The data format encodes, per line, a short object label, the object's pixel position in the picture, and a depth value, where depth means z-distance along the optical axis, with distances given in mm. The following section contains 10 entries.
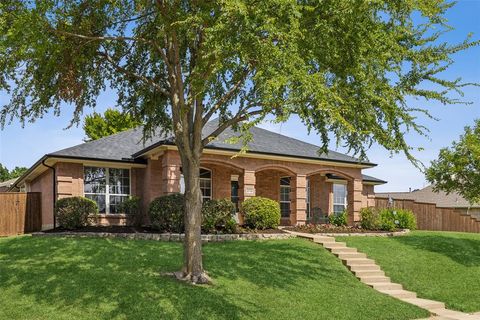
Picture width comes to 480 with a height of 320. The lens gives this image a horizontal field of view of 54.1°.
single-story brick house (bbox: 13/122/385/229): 19656
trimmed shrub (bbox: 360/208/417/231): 21984
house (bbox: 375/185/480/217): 42134
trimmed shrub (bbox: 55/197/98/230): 18125
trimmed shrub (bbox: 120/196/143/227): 20578
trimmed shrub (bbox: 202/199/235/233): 17750
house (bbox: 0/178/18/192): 47244
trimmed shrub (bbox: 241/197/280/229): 18984
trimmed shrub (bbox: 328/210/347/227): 23328
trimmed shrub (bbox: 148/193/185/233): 17406
